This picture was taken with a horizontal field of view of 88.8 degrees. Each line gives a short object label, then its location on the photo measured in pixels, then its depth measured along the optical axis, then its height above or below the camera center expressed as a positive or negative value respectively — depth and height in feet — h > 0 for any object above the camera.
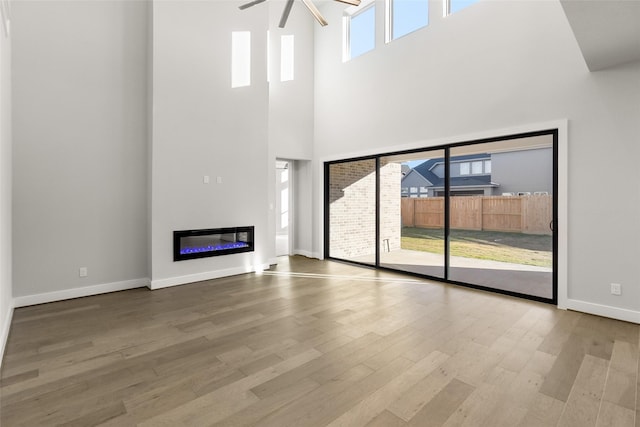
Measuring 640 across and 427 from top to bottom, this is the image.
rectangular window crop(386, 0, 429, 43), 17.15 +10.92
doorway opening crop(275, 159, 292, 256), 30.08 +1.02
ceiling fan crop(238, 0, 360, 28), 11.80 +7.87
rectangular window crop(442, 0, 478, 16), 15.47 +10.12
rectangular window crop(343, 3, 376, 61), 20.12 +11.65
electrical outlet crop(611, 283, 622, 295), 11.23 -2.56
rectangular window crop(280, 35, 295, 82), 21.66 +10.50
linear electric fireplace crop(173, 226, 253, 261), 15.93 -1.43
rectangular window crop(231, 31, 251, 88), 17.53 +8.51
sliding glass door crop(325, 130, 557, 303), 13.74 +0.08
